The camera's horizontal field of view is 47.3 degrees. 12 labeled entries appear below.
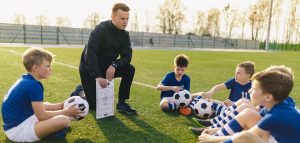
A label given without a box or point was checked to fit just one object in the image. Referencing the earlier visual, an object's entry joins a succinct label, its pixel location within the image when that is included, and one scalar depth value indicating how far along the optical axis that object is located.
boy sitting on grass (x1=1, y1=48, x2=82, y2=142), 3.97
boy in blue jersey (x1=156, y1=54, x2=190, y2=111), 6.12
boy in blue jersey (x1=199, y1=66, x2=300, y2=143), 3.09
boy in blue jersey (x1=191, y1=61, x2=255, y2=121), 5.57
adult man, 5.62
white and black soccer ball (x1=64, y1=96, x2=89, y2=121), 4.79
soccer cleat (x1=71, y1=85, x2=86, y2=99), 6.11
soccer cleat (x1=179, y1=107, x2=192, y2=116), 5.96
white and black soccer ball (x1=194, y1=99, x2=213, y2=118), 5.67
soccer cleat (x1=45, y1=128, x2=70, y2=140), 4.20
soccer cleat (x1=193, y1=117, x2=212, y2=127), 5.15
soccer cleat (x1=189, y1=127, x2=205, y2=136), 4.72
